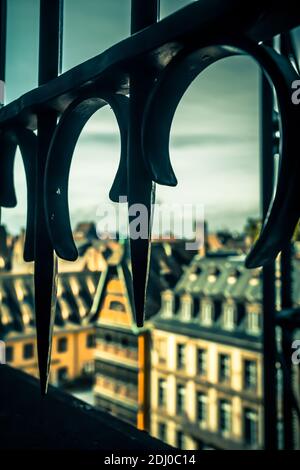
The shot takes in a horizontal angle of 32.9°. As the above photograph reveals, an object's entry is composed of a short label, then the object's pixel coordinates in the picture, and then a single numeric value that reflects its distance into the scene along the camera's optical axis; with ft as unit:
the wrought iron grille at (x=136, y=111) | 0.92
